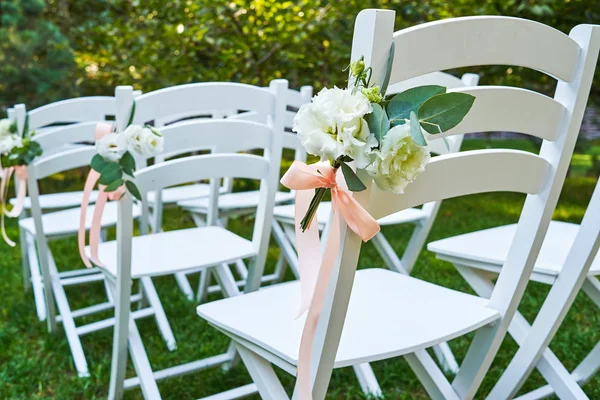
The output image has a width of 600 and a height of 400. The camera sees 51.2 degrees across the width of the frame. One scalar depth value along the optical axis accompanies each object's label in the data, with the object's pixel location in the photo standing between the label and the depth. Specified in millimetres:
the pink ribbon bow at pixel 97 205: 1949
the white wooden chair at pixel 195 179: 1906
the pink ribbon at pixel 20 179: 2695
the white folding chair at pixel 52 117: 2740
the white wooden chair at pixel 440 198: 1109
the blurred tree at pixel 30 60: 6914
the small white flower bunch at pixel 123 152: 1833
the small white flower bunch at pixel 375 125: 982
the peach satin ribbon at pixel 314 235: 1047
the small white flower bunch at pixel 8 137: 2588
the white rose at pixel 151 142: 1822
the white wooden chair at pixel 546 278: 1606
